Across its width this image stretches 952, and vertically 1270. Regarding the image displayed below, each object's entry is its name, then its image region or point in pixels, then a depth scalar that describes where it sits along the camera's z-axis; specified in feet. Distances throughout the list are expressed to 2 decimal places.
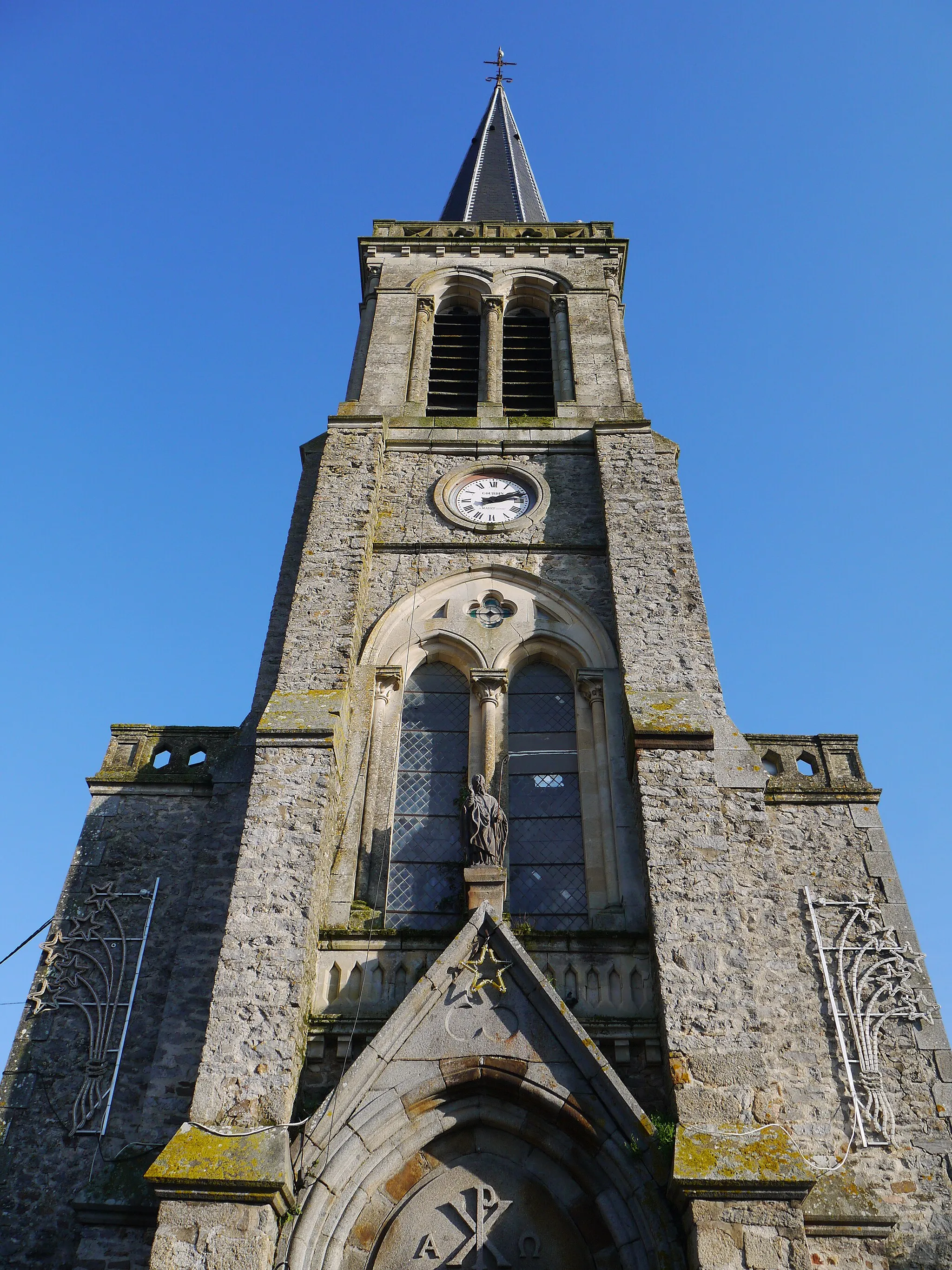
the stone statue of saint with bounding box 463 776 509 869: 32.30
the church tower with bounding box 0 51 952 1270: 26.25
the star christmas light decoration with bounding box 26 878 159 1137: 30.91
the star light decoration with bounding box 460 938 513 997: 29.19
